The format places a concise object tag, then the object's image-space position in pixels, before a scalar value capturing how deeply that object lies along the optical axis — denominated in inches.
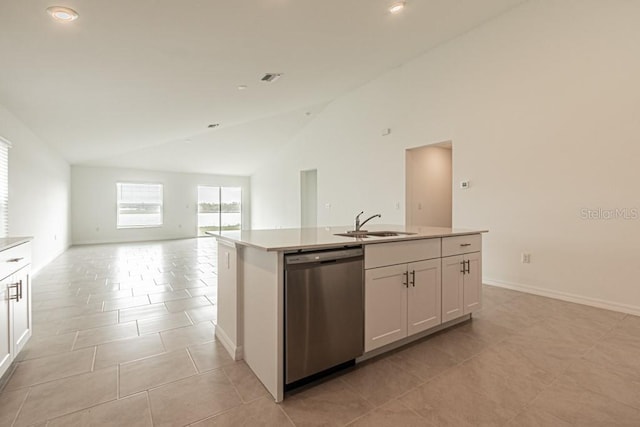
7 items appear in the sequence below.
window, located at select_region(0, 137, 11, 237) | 148.9
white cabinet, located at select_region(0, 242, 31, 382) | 72.3
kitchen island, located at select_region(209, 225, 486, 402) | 69.5
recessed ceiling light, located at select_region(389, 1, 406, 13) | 126.4
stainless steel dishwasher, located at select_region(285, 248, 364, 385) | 68.7
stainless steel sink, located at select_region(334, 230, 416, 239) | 94.6
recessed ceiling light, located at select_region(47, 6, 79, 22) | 81.1
